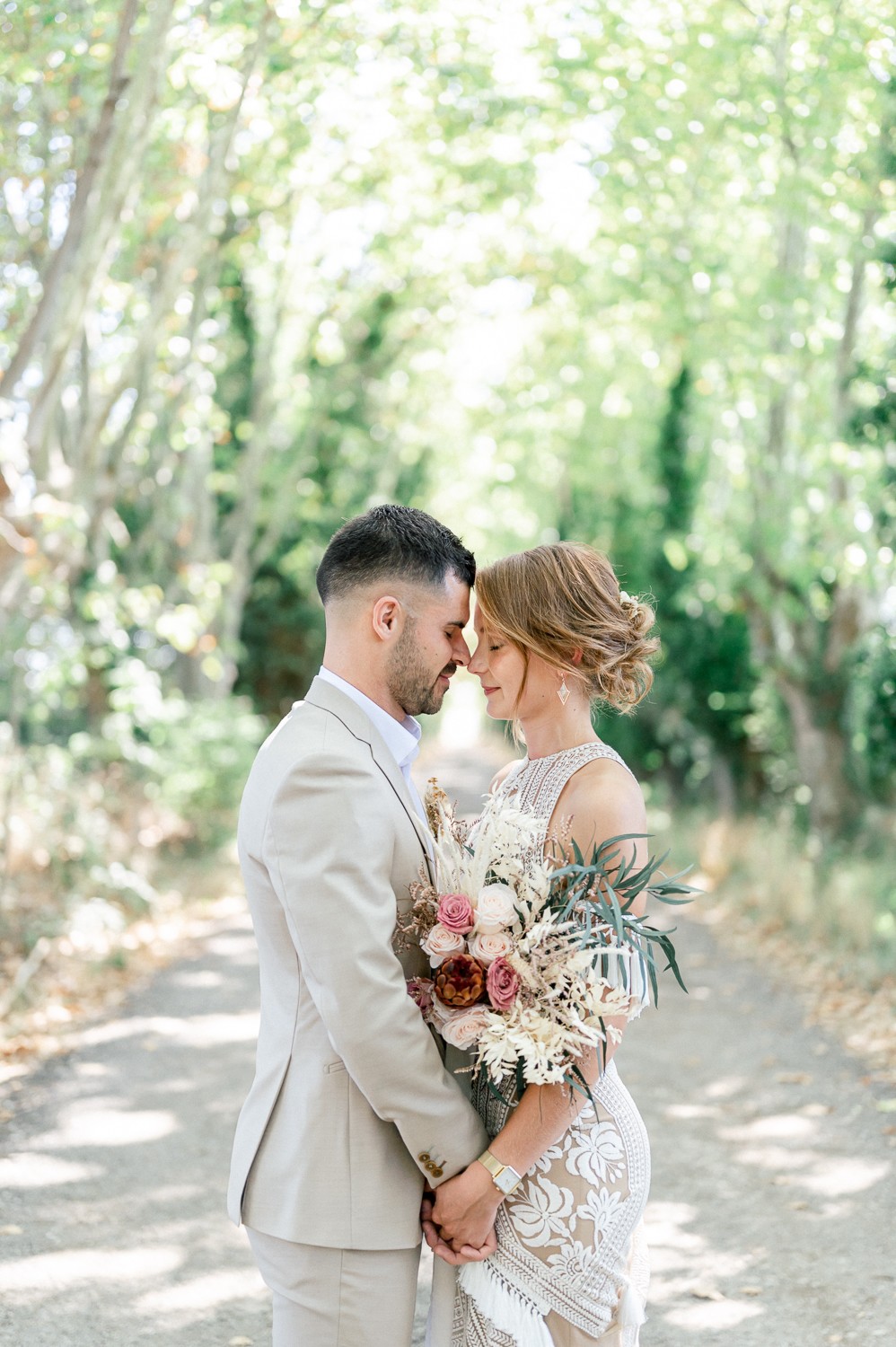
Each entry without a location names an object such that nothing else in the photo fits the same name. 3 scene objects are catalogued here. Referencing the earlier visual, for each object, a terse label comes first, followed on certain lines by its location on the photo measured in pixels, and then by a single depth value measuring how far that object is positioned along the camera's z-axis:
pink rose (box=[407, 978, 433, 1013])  2.59
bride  2.63
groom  2.42
